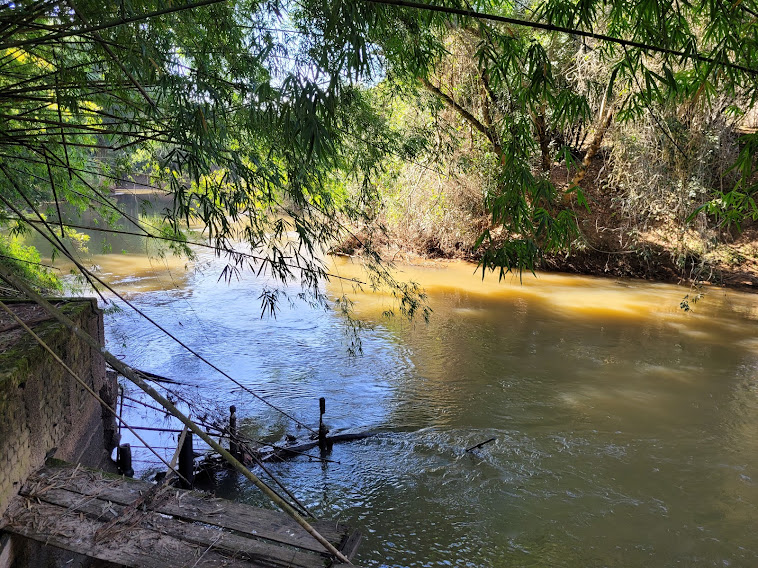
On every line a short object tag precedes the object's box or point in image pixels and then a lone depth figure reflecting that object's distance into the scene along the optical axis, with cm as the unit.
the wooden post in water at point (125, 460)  419
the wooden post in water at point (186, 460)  403
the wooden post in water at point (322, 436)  499
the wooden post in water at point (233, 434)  433
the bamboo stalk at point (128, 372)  156
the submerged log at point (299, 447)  481
